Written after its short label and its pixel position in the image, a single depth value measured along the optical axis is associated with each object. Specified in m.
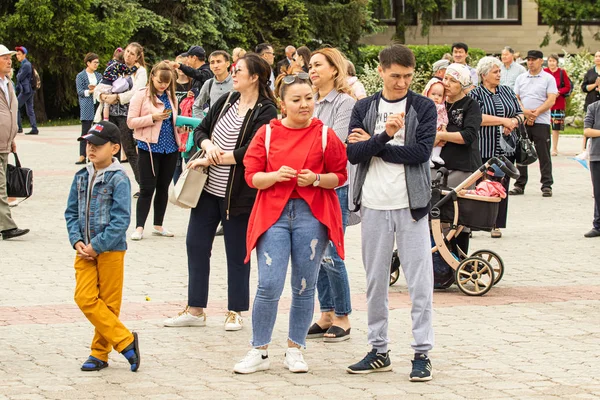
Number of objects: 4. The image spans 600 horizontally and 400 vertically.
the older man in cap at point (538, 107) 15.89
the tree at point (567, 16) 52.59
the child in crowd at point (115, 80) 15.07
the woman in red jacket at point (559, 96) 21.22
